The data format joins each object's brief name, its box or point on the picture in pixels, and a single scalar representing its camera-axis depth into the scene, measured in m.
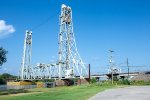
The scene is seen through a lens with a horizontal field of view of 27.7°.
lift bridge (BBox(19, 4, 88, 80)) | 96.18
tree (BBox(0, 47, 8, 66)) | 67.66
